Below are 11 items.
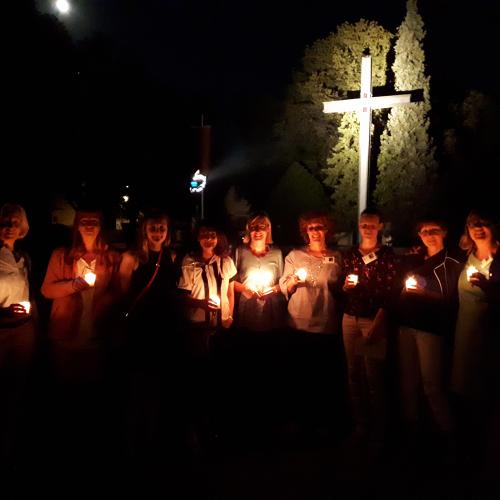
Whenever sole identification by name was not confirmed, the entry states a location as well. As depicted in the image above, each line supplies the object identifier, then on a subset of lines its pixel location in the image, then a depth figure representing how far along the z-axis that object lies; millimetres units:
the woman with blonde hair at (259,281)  5043
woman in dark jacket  4488
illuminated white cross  11703
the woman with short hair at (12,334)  4066
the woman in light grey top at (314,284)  4934
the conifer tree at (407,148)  20406
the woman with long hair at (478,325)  4273
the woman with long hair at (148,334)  4299
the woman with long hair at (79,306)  4295
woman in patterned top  4668
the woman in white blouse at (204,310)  4605
